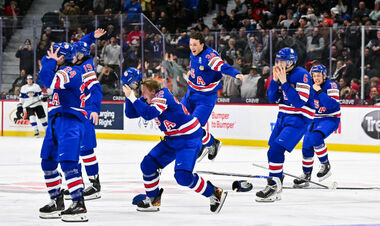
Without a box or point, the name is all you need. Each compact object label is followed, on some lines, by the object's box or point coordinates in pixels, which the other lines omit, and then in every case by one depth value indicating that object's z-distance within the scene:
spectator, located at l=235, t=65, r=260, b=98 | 29.42
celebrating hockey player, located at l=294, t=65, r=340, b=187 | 17.86
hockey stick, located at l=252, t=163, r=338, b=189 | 16.66
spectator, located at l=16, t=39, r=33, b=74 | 34.28
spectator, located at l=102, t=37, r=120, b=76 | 32.31
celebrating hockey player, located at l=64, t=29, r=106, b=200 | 15.28
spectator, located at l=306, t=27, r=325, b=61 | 27.79
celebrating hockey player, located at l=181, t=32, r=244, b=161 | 17.98
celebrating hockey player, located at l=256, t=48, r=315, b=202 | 14.61
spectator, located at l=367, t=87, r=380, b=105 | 26.90
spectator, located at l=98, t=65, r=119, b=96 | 32.43
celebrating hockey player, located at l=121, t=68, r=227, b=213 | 12.66
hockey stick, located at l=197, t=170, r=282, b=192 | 14.83
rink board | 27.10
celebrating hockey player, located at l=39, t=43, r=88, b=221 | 12.11
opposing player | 34.43
